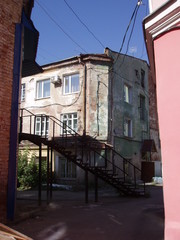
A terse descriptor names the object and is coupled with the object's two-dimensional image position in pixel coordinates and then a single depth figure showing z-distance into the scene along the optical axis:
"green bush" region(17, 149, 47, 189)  16.12
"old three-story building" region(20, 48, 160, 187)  16.78
